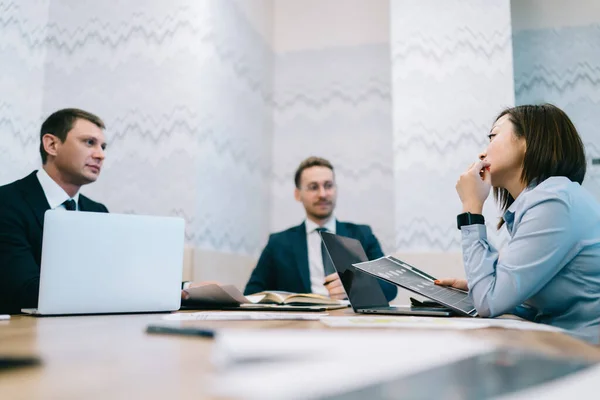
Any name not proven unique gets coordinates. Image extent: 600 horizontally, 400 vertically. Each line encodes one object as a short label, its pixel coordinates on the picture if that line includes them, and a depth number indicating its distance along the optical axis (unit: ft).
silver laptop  3.36
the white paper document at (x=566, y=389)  0.93
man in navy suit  8.65
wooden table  1.09
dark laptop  3.90
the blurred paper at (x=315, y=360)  0.95
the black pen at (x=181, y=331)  1.97
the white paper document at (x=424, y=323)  2.58
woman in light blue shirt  3.62
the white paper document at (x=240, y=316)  3.05
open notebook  4.25
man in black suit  4.50
